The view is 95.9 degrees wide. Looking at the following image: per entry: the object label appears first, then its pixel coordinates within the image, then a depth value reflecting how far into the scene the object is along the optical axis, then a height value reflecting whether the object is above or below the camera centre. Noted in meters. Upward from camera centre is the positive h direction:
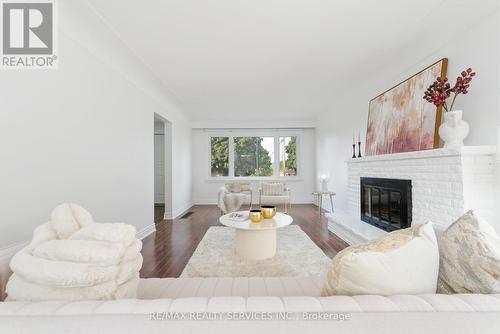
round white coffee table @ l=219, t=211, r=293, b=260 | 2.67 -0.87
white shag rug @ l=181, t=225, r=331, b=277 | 2.39 -1.11
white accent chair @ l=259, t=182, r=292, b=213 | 5.55 -0.67
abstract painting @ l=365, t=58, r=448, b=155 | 2.57 +0.65
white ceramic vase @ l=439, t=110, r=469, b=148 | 2.13 +0.35
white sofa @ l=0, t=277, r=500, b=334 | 0.58 -0.41
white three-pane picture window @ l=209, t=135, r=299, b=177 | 7.33 +0.36
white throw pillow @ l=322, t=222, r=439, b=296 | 0.76 -0.35
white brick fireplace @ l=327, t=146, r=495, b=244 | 2.02 -0.13
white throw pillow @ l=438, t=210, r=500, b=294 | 0.79 -0.34
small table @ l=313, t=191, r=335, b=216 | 4.96 -0.59
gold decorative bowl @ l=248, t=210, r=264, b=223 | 2.76 -0.60
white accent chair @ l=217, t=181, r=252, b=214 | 5.10 -0.76
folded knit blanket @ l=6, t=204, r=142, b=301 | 0.75 -0.35
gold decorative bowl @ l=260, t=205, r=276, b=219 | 2.96 -0.59
